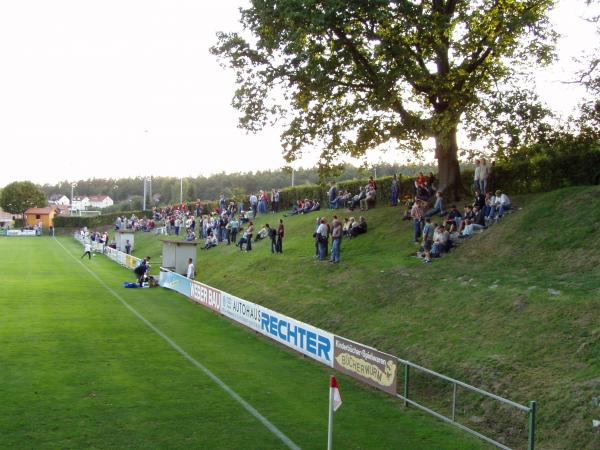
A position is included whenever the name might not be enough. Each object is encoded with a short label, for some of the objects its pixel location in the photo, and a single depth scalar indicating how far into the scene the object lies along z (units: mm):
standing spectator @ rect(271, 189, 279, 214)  50281
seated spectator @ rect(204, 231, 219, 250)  43062
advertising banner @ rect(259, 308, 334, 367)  16250
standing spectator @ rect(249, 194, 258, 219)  49812
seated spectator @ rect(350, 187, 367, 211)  36000
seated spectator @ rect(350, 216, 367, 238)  30234
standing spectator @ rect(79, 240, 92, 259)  52175
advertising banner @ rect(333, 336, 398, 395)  13312
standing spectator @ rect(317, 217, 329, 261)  28003
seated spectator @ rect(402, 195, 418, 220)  29859
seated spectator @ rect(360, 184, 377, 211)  35000
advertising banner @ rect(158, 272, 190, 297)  30348
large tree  24328
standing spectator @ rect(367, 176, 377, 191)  34562
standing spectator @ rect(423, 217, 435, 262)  23516
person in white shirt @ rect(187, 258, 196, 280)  32906
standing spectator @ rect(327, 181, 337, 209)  39281
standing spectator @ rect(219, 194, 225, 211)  53081
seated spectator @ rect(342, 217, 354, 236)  30948
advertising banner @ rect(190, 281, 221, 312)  25405
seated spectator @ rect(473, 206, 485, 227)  24047
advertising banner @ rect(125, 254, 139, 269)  42656
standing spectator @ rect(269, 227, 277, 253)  33781
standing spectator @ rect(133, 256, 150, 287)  33500
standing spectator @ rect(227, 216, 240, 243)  42062
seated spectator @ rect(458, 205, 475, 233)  24344
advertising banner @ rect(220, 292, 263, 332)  21109
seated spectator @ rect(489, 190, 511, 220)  24062
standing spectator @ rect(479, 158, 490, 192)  26109
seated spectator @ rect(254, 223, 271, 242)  39906
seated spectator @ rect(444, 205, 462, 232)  24297
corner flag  8984
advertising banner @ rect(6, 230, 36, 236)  89031
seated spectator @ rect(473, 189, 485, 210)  24734
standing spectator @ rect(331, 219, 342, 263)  26359
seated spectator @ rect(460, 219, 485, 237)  23716
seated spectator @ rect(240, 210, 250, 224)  47938
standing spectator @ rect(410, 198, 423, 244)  25797
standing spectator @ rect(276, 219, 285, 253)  33062
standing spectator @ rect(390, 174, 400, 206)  33531
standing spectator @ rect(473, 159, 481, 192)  26422
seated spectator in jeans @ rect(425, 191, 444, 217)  27344
